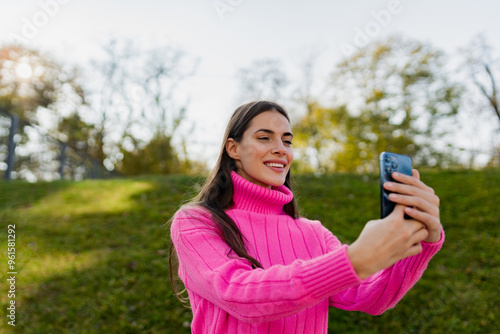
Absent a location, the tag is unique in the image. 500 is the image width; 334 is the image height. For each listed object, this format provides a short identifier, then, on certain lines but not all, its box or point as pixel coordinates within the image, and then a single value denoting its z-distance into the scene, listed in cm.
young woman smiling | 98
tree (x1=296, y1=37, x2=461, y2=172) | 1542
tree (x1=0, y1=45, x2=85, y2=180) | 1888
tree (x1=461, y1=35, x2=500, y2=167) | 1405
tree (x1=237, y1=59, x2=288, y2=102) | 2027
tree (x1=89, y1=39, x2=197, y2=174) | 1242
